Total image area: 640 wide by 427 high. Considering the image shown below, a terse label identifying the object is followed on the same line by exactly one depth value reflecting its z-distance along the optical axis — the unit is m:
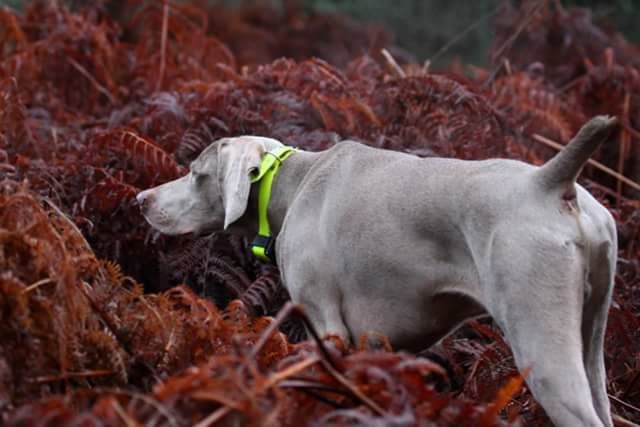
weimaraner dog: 5.96
